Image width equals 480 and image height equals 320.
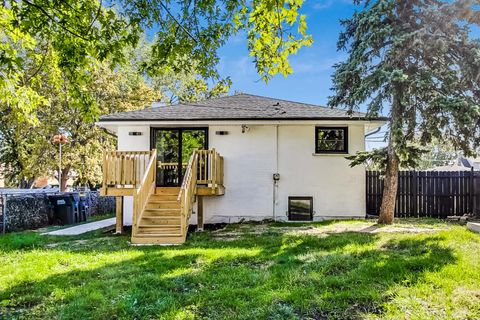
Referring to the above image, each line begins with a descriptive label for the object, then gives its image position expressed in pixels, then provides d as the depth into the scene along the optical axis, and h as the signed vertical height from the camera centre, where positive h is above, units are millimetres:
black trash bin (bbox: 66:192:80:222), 13797 -1378
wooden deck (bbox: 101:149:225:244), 8719 -669
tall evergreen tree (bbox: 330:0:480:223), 8883 +2410
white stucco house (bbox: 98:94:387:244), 11875 +129
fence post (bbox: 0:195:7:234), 10950 -1460
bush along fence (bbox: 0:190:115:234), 11096 -1479
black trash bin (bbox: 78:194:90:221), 14219 -1659
